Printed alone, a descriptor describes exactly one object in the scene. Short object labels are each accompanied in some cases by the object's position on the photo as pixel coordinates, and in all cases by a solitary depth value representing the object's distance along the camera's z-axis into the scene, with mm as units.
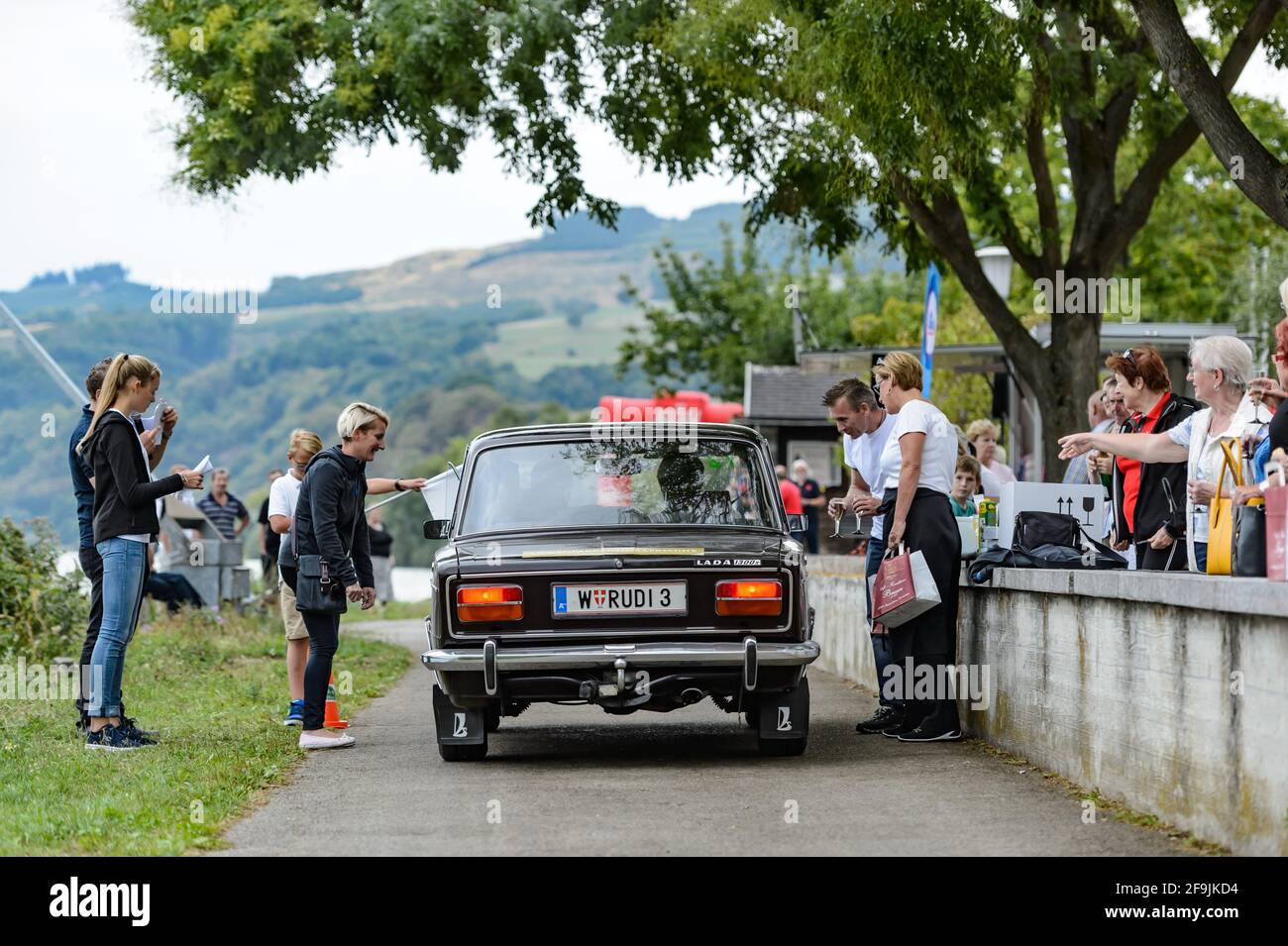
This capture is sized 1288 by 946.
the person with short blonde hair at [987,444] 13641
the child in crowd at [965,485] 12180
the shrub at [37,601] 14922
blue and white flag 15039
